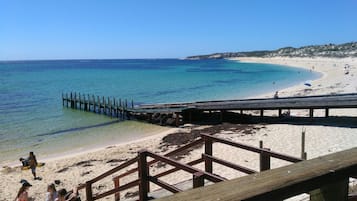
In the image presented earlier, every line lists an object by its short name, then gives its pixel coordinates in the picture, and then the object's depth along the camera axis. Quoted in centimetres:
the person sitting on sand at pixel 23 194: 972
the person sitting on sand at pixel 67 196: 929
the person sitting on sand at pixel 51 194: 966
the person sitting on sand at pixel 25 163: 1608
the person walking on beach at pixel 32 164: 1478
